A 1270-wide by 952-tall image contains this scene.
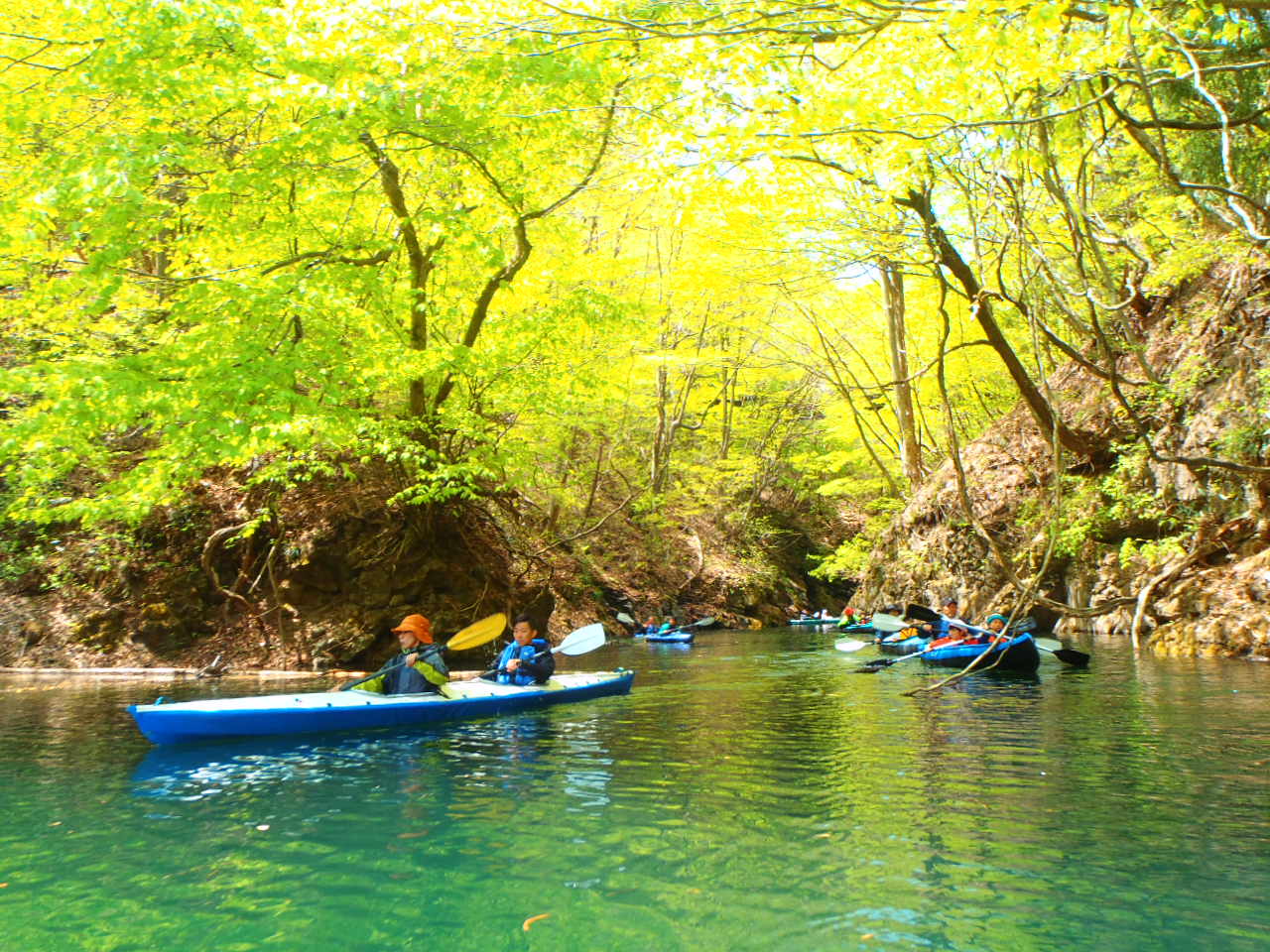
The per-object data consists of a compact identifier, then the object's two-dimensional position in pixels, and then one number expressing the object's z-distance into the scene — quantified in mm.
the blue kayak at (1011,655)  10617
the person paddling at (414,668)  7988
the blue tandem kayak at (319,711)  6551
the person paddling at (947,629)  12797
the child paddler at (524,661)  8953
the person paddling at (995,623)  11695
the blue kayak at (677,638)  18594
